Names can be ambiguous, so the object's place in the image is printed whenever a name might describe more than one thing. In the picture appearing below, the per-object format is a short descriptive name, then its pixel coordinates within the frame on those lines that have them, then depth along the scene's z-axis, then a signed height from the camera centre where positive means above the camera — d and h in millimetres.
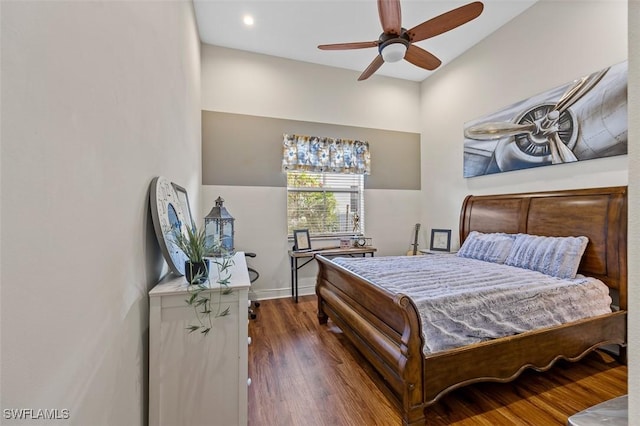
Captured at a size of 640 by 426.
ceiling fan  2010 +1526
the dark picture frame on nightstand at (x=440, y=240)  4062 -427
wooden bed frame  1522 -829
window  4109 +150
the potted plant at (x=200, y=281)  1265 -361
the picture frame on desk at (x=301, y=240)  3863 -420
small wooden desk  3725 -611
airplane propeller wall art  2352 +914
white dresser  1234 -724
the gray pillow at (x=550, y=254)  2295 -388
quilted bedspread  1646 -603
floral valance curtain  3965 +895
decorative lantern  2146 -105
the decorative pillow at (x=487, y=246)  2861 -391
